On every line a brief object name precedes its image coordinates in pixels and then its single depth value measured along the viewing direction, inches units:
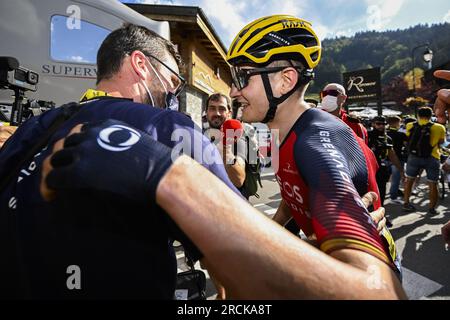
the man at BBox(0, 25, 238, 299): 30.6
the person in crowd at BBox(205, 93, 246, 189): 148.3
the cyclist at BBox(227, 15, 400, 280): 44.1
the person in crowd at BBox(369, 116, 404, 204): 265.4
